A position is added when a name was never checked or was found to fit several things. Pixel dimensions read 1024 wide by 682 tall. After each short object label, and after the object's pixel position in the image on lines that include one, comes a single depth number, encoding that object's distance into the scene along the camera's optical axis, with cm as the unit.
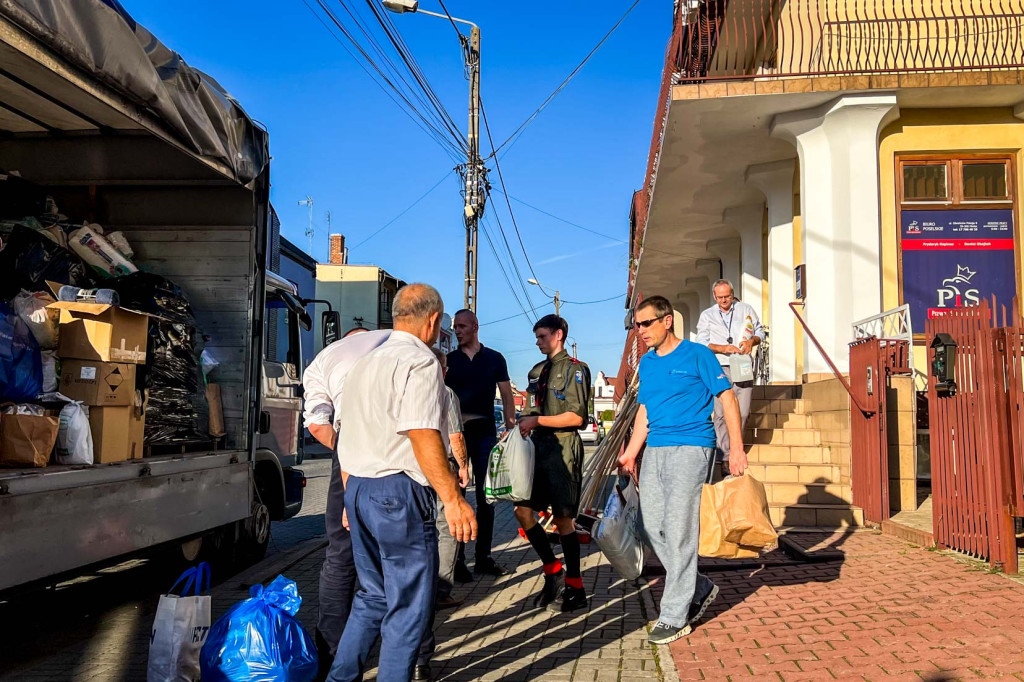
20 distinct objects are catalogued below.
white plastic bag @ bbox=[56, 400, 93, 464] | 482
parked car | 3152
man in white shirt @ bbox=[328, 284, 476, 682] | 336
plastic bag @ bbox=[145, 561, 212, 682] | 393
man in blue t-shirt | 504
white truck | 421
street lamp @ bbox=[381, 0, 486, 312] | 2052
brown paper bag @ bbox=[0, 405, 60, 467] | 438
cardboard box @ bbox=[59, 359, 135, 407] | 509
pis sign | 1157
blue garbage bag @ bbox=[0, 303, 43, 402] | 462
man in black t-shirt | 676
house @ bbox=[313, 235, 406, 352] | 3183
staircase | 891
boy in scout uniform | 582
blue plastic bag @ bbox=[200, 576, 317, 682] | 394
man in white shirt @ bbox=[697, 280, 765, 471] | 948
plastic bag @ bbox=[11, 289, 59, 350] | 500
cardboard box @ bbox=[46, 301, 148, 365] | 512
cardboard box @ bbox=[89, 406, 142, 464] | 508
